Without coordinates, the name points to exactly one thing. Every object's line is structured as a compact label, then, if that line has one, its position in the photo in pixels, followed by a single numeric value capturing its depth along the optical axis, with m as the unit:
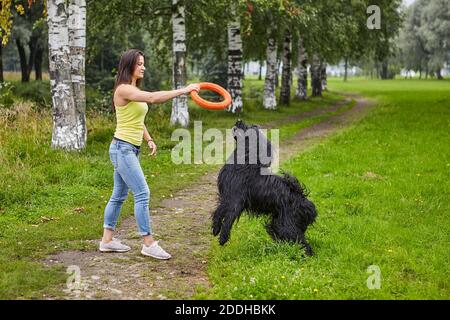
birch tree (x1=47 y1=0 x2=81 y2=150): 12.02
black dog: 6.26
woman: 6.20
